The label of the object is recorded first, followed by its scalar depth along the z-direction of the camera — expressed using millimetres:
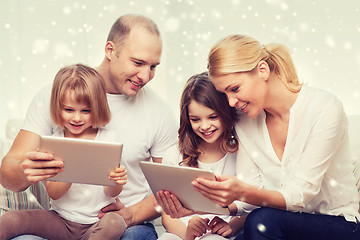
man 1970
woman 1645
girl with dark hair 1872
